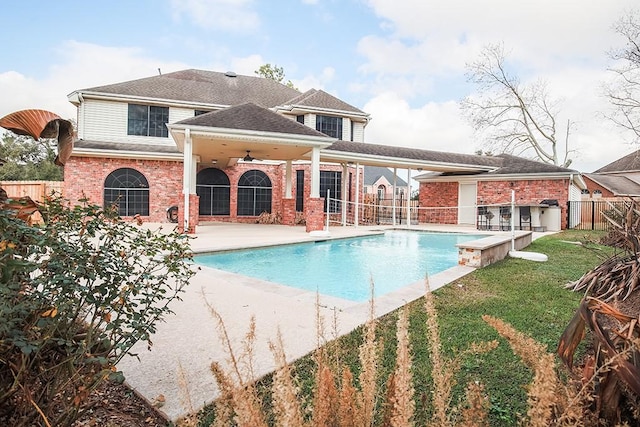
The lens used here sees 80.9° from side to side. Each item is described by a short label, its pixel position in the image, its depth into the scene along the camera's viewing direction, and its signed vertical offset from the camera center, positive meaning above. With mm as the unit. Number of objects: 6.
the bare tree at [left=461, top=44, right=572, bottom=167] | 31281 +8377
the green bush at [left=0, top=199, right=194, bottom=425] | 1572 -488
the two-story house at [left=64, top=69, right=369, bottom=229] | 13750 +2402
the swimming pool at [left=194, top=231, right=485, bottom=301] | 7324 -1422
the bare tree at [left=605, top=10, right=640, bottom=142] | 21109 +7727
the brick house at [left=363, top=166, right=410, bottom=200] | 44244 +3982
